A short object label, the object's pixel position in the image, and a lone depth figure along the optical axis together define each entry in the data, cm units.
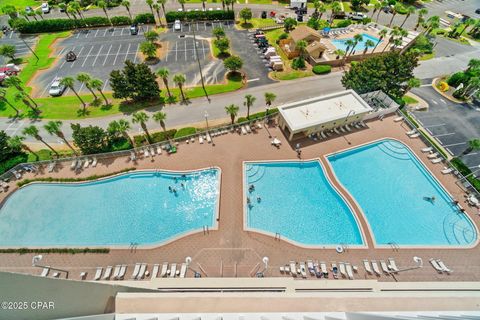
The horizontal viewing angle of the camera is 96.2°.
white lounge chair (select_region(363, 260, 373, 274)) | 2600
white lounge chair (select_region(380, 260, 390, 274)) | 2603
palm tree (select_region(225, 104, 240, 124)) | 3694
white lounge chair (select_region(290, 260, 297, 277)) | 2592
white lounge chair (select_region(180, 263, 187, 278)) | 2570
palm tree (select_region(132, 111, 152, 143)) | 3381
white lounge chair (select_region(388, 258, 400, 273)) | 2612
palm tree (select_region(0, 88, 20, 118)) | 4236
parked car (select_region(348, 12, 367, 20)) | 7029
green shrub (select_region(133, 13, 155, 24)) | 6650
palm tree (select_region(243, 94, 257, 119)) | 3812
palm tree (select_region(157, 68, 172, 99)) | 4201
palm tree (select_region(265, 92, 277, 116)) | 3844
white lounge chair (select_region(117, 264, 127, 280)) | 2561
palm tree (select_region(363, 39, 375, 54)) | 5219
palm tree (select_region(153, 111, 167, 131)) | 3514
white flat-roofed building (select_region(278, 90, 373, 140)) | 3781
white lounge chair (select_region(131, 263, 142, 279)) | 2575
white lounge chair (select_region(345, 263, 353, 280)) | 2556
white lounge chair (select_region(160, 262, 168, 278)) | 2578
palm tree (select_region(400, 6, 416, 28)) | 6352
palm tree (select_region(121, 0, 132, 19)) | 6550
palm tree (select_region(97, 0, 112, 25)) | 6575
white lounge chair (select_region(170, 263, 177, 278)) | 2560
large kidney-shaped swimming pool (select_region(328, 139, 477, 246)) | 2927
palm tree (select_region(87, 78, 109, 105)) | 4134
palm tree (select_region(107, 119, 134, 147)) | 3438
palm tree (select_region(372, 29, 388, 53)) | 5493
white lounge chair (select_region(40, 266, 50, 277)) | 2577
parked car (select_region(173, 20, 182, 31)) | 6556
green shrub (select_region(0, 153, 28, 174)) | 3422
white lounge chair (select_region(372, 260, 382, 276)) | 2592
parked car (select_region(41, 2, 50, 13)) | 7275
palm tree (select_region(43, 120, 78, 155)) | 3297
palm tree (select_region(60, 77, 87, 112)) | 4125
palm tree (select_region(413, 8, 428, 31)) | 6256
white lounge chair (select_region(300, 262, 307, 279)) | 2580
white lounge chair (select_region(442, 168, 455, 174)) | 3452
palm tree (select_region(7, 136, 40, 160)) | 3265
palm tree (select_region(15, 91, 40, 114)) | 4338
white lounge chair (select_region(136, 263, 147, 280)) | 2569
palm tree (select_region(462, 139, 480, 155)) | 3188
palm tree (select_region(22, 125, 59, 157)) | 3284
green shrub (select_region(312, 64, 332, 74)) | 5194
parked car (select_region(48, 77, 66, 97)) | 4650
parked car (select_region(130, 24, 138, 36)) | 6444
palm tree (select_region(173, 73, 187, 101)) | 4188
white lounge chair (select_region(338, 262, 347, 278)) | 2583
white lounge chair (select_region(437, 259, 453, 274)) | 2606
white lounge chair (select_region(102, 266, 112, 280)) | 2561
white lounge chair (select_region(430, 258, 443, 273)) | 2621
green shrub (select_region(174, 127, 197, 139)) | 3862
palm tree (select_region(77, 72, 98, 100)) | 4102
